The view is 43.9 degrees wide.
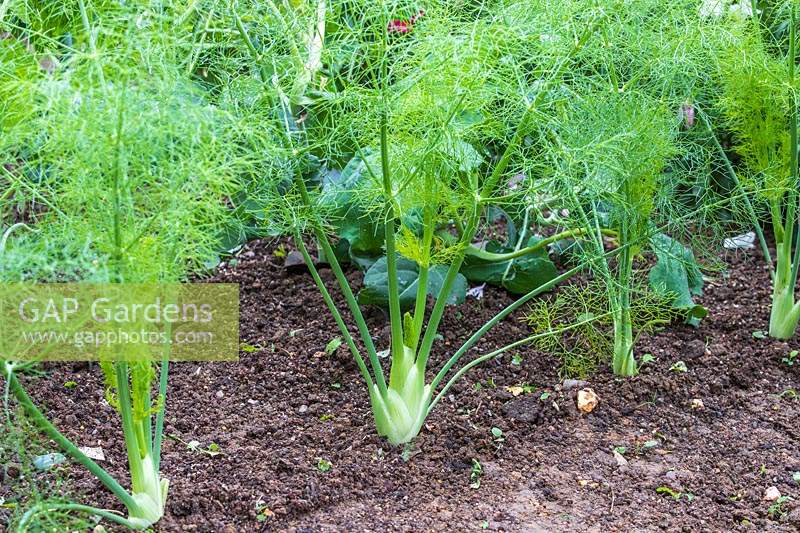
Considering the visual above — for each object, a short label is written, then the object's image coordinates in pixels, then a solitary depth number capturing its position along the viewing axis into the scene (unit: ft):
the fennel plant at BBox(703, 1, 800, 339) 10.75
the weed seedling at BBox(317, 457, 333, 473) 9.55
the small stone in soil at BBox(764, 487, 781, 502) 9.38
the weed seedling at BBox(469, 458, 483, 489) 9.55
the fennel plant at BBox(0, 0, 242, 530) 6.82
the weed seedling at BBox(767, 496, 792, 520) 9.10
